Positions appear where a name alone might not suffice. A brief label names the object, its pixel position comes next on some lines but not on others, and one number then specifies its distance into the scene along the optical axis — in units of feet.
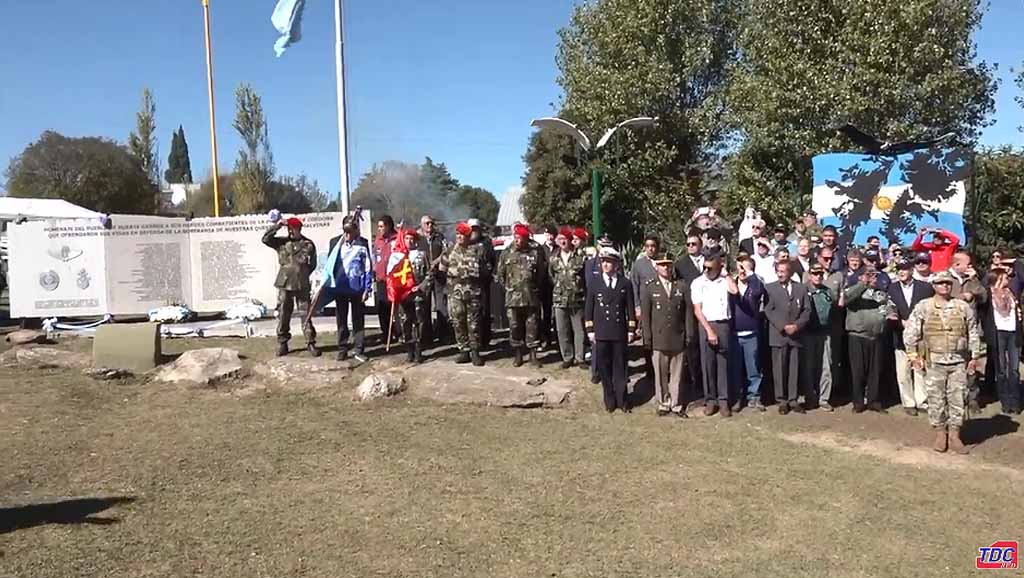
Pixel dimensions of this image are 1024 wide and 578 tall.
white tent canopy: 79.51
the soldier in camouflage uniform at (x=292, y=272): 34.81
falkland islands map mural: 37.06
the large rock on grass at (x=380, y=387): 30.83
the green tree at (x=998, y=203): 43.39
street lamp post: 43.94
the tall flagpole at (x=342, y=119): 49.70
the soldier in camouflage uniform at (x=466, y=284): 32.53
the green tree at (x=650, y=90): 79.46
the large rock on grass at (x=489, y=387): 29.91
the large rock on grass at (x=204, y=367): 33.43
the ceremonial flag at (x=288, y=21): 53.83
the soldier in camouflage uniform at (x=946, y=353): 23.62
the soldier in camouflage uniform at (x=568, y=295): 31.78
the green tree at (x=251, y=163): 119.65
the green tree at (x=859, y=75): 54.29
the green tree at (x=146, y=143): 143.64
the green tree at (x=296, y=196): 138.62
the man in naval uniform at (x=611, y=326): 28.71
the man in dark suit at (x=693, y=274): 29.09
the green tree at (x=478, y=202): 190.19
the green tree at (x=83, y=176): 132.46
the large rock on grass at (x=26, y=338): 41.63
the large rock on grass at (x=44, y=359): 37.60
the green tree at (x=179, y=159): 274.16
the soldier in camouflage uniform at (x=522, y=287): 32.14
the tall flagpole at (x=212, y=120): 79.72
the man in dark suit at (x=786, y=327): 27.53
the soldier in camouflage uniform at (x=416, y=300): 34.50
